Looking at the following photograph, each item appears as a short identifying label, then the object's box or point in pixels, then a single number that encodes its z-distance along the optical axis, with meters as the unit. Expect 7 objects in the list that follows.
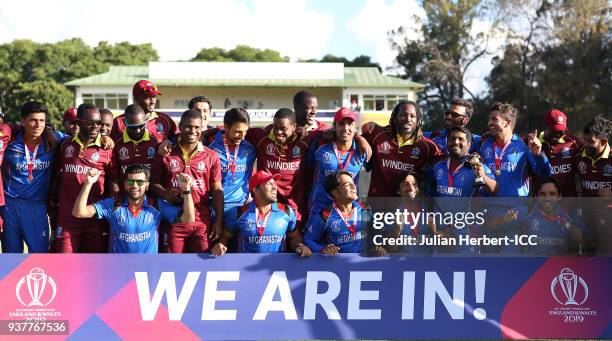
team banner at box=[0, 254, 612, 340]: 6.21
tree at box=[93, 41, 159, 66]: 72.88
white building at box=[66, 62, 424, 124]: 57.69
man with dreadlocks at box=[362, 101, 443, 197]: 7.35
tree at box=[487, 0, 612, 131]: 41.88
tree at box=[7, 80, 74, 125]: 58.41
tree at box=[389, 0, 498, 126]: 50.94
